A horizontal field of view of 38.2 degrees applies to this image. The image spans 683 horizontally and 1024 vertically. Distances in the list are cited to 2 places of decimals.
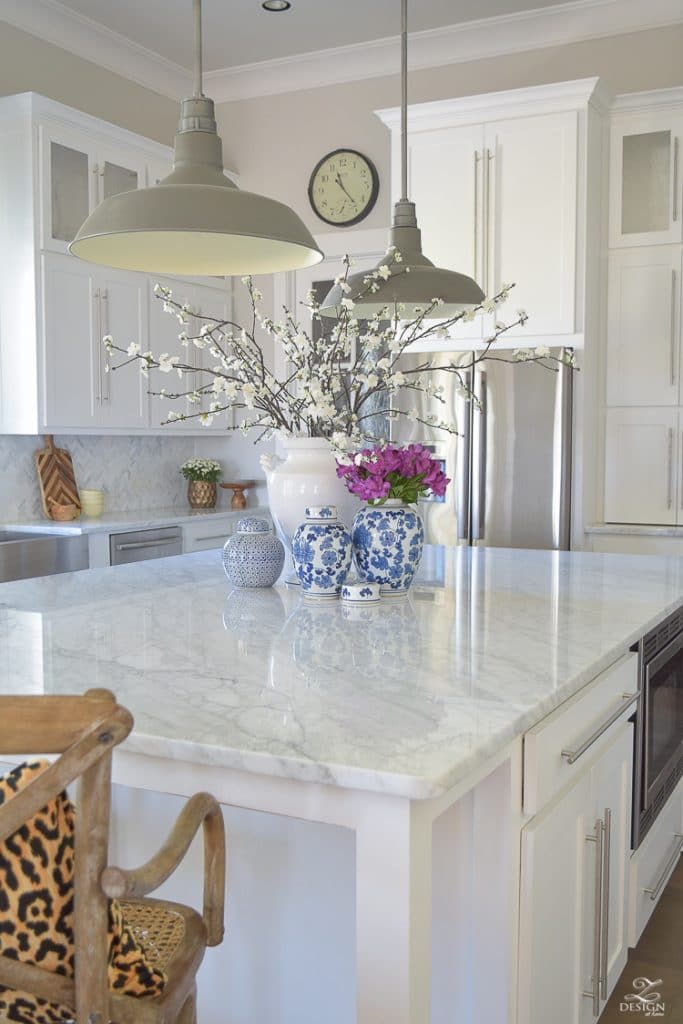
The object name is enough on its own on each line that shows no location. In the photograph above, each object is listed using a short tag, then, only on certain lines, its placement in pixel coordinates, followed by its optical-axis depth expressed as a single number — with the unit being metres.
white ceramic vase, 2.43
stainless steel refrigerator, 4.17
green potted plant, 5.36
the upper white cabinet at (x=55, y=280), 4.04
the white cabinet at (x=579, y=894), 1.52
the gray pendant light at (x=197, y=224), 1.66
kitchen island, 1.16
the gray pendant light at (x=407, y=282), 2.49
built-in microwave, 2.17
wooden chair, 0.94
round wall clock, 5.12
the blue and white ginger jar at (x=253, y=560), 2.42
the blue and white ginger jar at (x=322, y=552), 2.18
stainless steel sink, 3.75
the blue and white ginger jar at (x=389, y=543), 2.24
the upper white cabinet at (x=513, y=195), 4.16
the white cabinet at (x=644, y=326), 4.27
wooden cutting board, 4.47
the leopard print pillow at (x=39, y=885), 0.99
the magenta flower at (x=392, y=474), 2.24
